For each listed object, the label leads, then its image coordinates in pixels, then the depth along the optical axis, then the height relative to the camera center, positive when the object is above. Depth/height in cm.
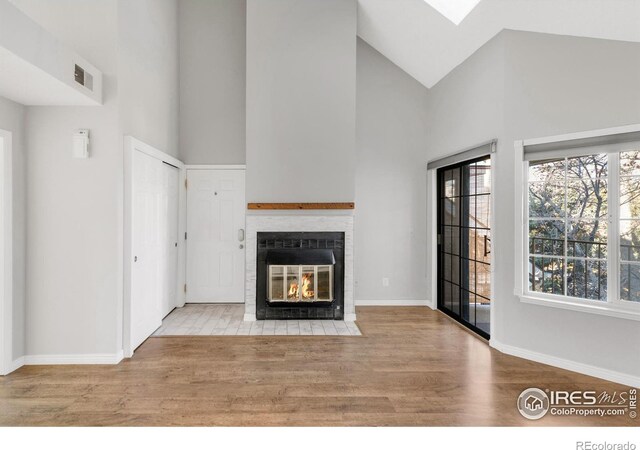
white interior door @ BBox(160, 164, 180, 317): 441 -16
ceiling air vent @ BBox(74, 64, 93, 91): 282 +112
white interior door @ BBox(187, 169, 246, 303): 522 -14
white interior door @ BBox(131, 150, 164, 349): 348 -24
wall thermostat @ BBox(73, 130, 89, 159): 312 +66
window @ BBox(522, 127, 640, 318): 290 +1
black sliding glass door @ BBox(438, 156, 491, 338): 406 -22
